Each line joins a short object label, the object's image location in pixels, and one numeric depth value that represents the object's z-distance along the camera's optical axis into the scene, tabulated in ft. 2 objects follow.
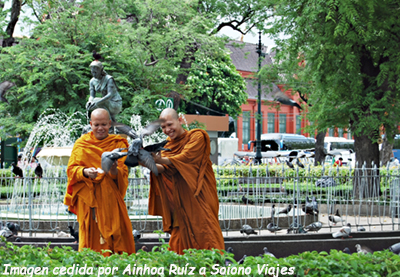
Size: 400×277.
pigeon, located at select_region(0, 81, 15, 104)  56.24
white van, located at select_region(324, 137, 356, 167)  134.08
